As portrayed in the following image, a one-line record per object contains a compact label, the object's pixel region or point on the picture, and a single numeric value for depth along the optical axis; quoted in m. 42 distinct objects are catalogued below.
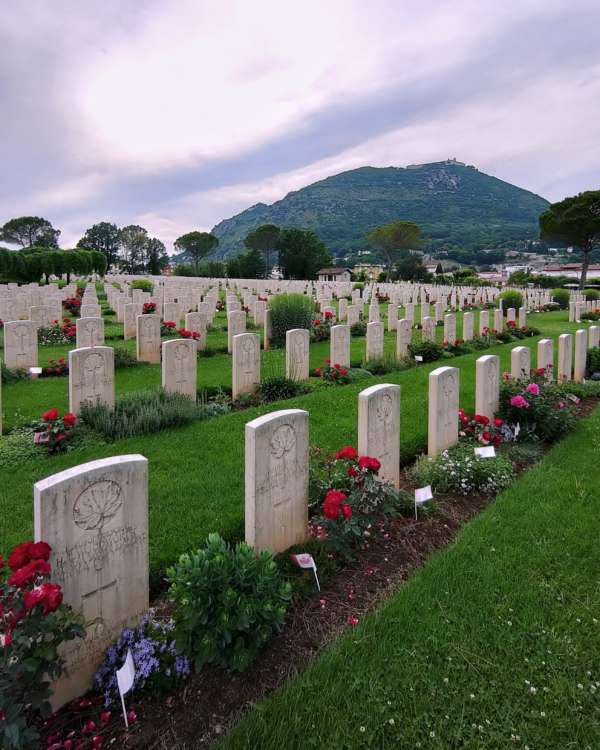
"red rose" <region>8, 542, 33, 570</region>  2.21
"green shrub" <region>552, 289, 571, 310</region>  32.05
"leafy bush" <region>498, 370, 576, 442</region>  6.59
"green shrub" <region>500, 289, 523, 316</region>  25.55
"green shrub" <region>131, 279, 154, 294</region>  28.22
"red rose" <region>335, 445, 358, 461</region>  3.93
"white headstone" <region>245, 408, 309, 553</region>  3.43
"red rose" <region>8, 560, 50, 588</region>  2.06
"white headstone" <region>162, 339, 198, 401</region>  7.23
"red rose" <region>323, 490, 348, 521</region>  3.38
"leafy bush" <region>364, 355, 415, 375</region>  10.73
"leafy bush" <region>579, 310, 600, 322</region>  24.16
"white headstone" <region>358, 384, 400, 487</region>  4.46
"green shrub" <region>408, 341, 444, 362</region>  12.38
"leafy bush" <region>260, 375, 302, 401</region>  8.44
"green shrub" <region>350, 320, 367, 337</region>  15.93
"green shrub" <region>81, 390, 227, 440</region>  6.10
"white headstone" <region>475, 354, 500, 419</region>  6.48
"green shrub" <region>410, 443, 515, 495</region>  5.05
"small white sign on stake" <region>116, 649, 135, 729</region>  2.29
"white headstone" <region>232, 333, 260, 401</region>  8.11
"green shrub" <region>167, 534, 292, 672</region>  2.54
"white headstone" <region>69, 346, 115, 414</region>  6.30
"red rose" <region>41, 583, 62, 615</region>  2.11
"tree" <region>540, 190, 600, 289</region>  42.16
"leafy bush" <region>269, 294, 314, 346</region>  13.91
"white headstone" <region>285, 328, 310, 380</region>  9.27
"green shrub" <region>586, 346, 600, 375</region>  11.48
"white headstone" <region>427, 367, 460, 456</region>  5.56
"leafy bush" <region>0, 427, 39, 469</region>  5.17
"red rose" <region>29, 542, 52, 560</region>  2.27
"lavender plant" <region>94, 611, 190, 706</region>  2.50
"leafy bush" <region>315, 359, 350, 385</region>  9.45
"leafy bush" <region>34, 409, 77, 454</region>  5.49
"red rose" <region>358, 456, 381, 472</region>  3.85
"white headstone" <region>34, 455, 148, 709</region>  2.47
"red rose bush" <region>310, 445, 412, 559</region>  3.62
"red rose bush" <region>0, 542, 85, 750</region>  2.03
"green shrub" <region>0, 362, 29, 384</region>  8.62
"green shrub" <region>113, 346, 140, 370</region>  10.12
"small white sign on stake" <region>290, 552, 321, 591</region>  3.26
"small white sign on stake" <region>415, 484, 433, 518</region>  4.26
